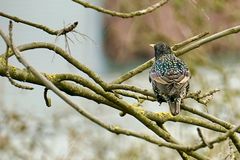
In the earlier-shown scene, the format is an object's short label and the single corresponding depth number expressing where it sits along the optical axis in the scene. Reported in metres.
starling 9.88
